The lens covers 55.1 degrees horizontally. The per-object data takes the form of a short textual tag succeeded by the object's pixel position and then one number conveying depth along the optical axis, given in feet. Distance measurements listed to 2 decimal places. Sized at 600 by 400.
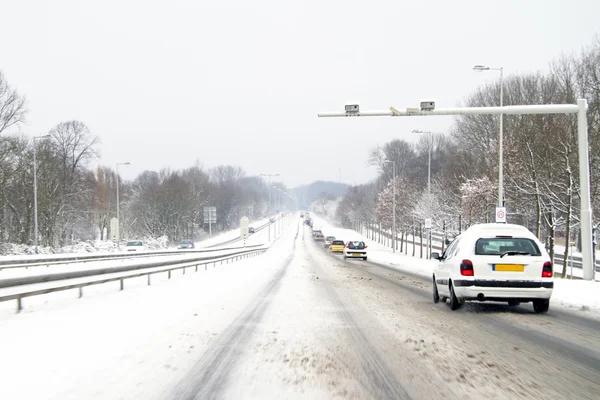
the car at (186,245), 214.90
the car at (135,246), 173.47
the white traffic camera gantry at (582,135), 59.77
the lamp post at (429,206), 159.21
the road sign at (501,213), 78.54
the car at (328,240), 249.22
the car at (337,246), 209.97
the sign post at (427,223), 133.08
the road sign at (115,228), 158.81
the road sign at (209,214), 223.51
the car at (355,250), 149.89
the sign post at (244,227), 189.96
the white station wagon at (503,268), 35.04
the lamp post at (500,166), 86.63
